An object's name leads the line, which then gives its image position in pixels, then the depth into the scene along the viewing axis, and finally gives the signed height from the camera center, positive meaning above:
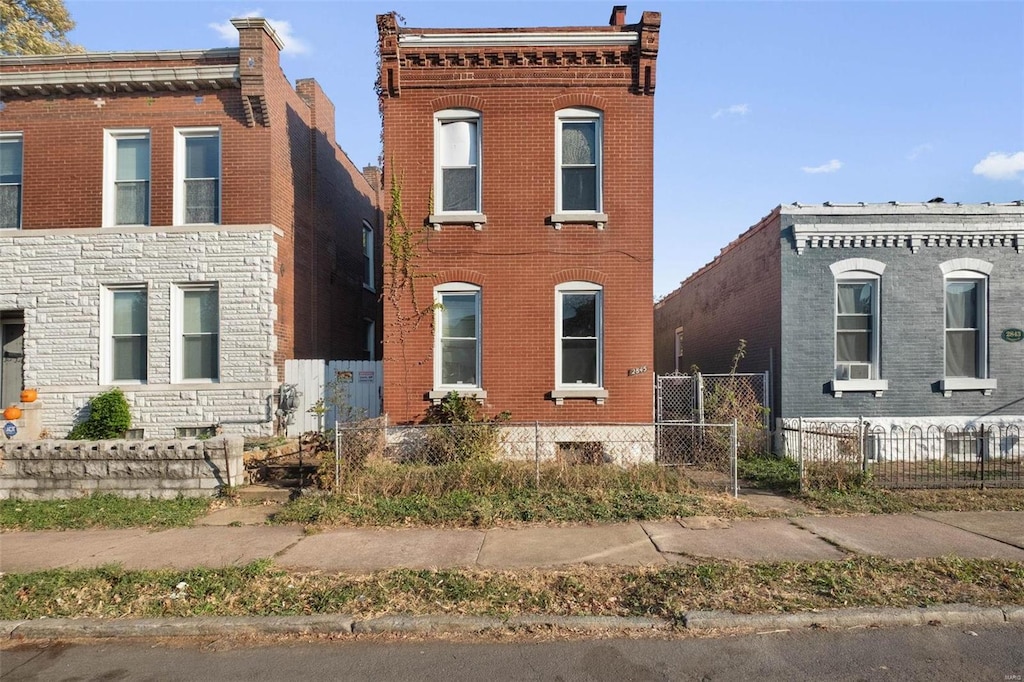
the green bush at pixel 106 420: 12.04 -1.17
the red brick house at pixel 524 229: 11.65 +2.44
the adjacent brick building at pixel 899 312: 12.22 +0.98
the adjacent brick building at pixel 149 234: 12.46 +2.51
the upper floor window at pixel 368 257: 18.27 +3.04
